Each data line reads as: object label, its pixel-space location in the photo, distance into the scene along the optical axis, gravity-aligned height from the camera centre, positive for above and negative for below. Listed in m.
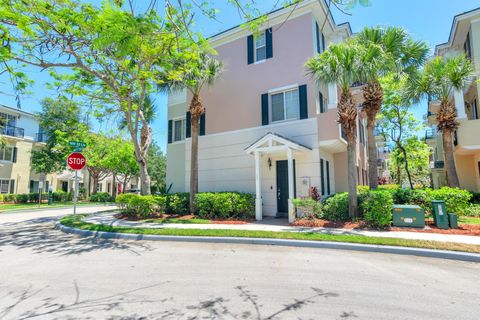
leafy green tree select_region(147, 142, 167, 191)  35.59 +3.49
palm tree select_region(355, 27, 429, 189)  11.31 +5.85
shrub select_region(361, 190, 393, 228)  9.12 -0.75
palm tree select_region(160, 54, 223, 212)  12.66 +5.28
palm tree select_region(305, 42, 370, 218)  10.09 +4.32
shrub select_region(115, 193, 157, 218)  12.33 -0.60
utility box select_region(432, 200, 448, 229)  9.08 -0.94
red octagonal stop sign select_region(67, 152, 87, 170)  11.71 +1.39
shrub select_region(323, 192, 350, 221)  10.41 -0.76
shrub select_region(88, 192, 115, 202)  30.61 -0.61
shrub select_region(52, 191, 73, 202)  30.64 -0.43
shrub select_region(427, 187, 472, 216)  9.88 -0.44
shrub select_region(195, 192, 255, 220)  12.01 -0.69
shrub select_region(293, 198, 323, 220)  10.61 -0.71
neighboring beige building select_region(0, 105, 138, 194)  28.70 +4.64
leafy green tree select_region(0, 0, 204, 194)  6.52 +5.08
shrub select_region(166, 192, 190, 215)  13.41 -0.66
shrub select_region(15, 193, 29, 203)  27.03 -0.52
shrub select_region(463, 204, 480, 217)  11.78 -1.09
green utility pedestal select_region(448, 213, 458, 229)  9.03 -1.15
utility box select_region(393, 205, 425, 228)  9.09 -0.97
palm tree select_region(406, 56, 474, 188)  12.48 +4.98
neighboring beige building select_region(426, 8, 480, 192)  14.13 +5.23
